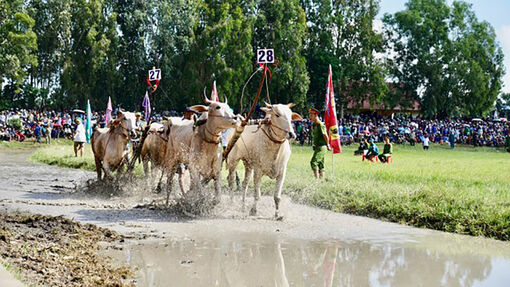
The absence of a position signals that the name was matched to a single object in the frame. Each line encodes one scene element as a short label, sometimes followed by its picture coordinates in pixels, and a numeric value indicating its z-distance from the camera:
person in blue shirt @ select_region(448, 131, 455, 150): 42.50
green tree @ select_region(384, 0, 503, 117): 58.47
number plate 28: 11.13
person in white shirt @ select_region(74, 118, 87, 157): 23.31
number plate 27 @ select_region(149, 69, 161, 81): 14.42
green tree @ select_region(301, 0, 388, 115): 53.16
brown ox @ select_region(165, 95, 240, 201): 10.59
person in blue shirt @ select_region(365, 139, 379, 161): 24.66
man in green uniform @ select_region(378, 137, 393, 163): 23.99
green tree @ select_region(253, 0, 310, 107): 47.97
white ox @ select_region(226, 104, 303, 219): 10.52
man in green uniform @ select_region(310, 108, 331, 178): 14.95
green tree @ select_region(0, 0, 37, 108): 45.28
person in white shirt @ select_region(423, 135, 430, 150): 40.31
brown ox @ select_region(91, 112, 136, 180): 13.84
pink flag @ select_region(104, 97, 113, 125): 31.37
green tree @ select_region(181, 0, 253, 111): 46.56
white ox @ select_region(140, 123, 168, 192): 13.26
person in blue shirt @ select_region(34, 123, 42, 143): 37.88
